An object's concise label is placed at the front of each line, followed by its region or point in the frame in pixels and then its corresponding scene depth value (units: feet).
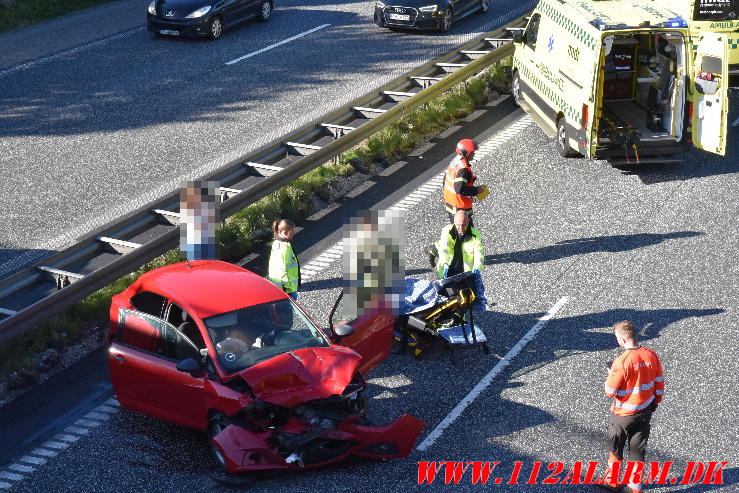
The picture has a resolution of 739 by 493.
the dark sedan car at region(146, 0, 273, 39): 72.28
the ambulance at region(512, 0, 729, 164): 49.85
